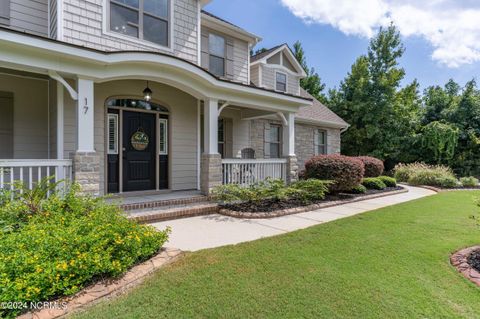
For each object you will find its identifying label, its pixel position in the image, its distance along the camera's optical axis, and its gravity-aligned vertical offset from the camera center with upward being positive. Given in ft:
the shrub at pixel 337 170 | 28.32 -1.22
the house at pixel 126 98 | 18.34 +5.17
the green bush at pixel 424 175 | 43.93 -2.72
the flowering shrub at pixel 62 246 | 8.70 -3.21
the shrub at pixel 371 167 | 42.19 -1.32
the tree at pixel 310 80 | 87.86 +23.97
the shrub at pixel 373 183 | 37.01 -3.29
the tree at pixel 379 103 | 64.95 +13.13
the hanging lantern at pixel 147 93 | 23.80 +5.34
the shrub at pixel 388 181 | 39.86 -3.17
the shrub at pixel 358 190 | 32.85 -3.66
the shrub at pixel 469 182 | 44.98 -3.71
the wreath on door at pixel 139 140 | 24.94 +1.54
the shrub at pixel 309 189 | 25.75 -2.80
